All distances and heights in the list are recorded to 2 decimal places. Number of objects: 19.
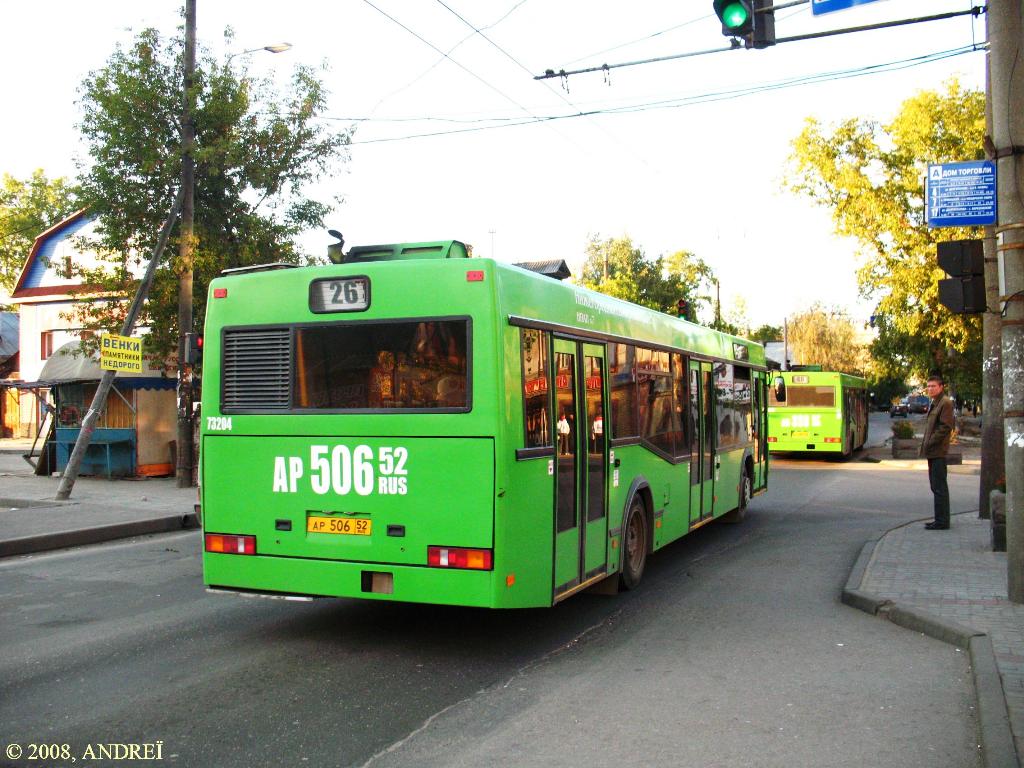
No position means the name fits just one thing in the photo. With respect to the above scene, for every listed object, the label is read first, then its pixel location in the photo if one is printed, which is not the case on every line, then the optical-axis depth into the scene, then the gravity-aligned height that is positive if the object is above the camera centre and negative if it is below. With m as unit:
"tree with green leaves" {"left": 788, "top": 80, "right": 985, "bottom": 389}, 25.20 +6.05
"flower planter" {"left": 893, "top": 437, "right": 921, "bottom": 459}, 29.81 -1.54
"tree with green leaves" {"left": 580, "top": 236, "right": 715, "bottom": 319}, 45.00 +6.66
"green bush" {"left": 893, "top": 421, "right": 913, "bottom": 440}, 31.36 -1.05
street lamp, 15.62 +6.18
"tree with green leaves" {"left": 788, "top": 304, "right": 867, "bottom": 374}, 70.75 +4.91
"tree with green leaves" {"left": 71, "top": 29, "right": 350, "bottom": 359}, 18.62 +5.15
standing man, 12.22 -0.55
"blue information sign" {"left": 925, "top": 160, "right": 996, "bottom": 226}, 7.97 +1.80
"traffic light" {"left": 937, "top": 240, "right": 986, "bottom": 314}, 7.83 +1.05
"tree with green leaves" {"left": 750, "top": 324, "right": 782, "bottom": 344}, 76.31 +5.98
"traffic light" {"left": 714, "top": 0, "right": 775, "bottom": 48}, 8.53 +3.59
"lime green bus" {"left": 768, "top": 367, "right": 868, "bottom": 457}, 28.12 -0.35
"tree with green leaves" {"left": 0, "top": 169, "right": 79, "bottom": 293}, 56.78 +12.87
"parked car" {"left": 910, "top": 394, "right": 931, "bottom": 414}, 93.19 -0.32
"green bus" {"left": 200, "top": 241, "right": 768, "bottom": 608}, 6.21 -0.16
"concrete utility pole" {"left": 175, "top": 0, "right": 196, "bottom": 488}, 17.28 +3.40
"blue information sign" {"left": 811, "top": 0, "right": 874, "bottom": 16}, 8.36 +3.60
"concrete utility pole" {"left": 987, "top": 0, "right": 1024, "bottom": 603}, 7.61 +1.37
